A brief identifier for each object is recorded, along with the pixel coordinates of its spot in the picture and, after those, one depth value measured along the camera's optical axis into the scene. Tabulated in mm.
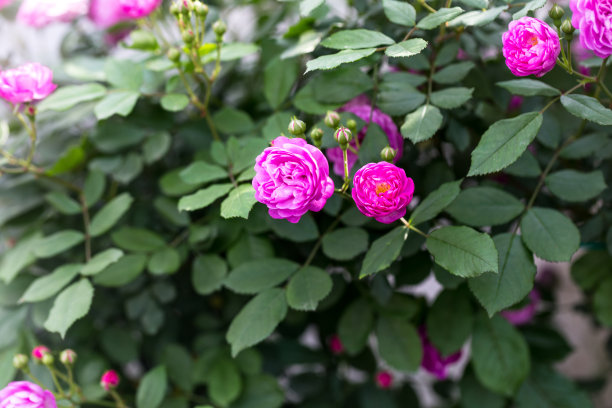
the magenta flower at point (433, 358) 734
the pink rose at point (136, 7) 686
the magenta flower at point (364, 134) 564
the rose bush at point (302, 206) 492
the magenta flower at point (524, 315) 821
